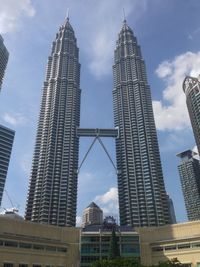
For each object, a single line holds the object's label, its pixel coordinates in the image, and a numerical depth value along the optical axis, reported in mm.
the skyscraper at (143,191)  181250
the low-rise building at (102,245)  103750
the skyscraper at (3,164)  186125
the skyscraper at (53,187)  177000
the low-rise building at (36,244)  91250
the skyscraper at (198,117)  197250
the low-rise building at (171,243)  97000
